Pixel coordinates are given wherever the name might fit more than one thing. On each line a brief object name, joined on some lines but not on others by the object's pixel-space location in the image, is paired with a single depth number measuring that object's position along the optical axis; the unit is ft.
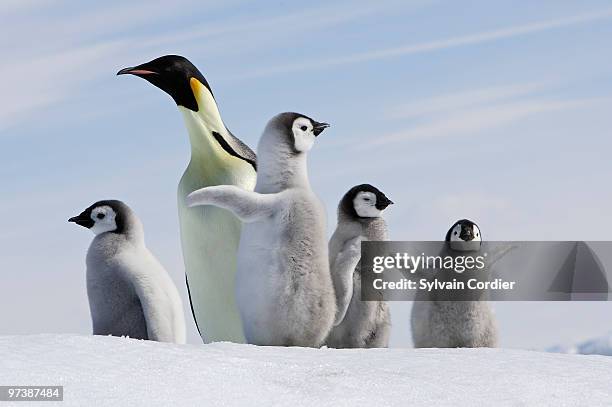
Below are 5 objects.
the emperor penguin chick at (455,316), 34.01
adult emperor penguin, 35.27
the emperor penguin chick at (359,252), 32.22
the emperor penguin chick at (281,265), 28.84
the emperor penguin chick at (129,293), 32.04
